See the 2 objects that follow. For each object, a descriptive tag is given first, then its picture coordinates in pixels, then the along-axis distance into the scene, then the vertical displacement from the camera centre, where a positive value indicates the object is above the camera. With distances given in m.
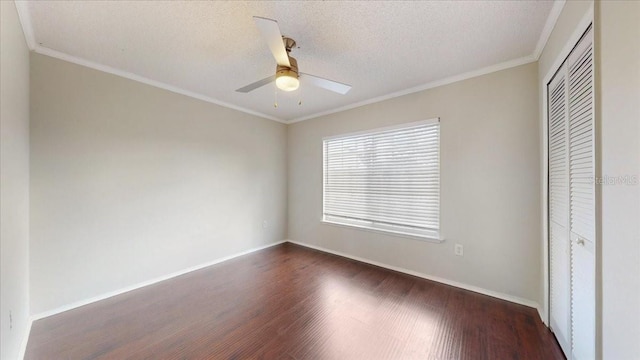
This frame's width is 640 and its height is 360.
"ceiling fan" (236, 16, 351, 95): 1.33 +0.87
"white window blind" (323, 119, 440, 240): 2.79 +0.01
